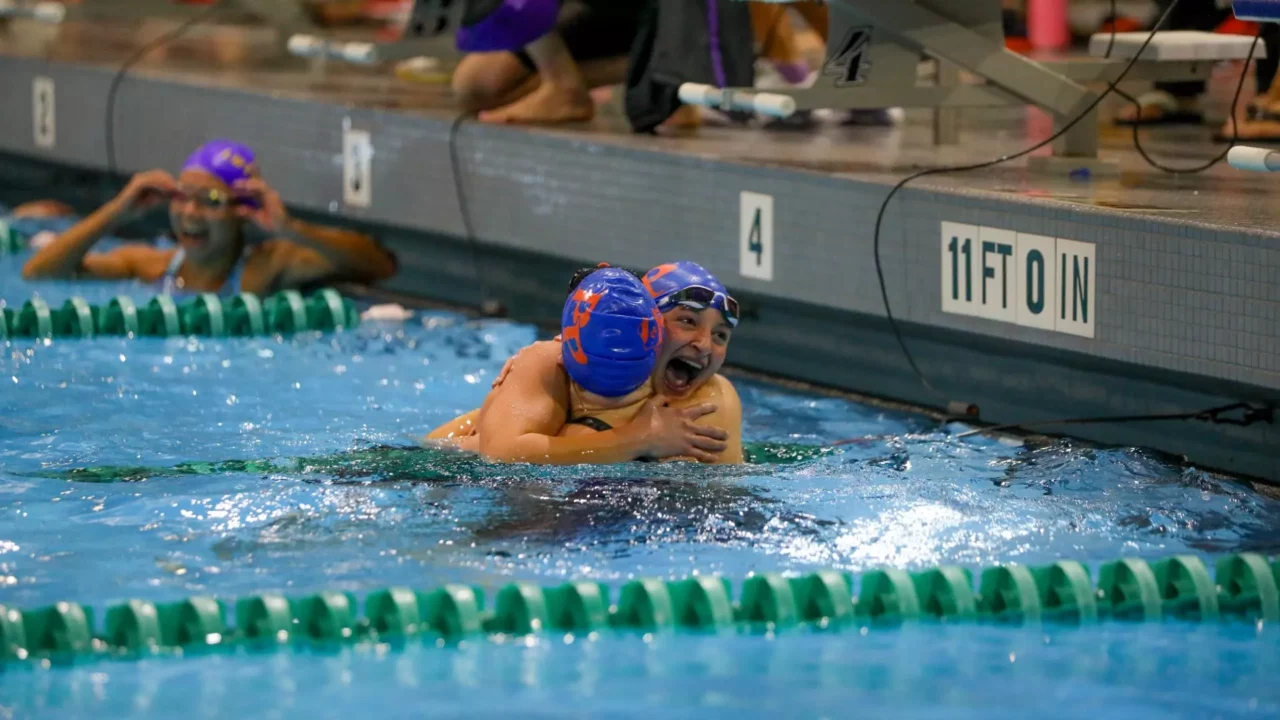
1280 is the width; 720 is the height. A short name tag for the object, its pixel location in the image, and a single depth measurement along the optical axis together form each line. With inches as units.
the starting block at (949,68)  465.4
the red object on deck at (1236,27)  600.9
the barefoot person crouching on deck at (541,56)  551.5
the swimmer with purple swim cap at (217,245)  545.0
